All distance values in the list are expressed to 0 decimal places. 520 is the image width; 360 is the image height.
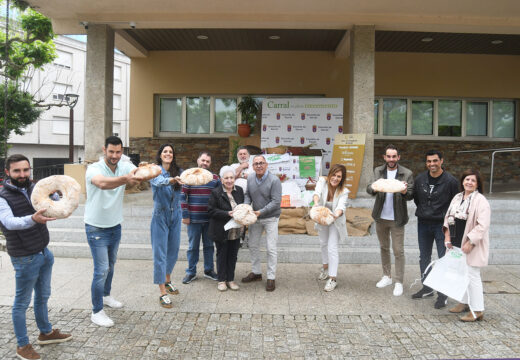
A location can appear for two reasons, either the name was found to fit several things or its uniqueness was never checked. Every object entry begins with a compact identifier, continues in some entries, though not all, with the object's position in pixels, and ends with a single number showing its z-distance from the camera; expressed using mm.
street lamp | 13633
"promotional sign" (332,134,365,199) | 8086
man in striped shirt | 5262
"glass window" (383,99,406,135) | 12180
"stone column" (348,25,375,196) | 8297
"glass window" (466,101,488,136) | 12250
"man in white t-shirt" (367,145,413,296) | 5023
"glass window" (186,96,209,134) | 12375
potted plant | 11430
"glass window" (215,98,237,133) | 12305
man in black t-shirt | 4762
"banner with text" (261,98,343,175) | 9883
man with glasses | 5156
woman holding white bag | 4168
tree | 14203
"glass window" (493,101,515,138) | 12234
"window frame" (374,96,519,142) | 12086
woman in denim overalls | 4562
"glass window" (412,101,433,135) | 12195
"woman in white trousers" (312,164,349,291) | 5203
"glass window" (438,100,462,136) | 12195
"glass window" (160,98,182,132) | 12430
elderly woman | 5039
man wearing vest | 3258
